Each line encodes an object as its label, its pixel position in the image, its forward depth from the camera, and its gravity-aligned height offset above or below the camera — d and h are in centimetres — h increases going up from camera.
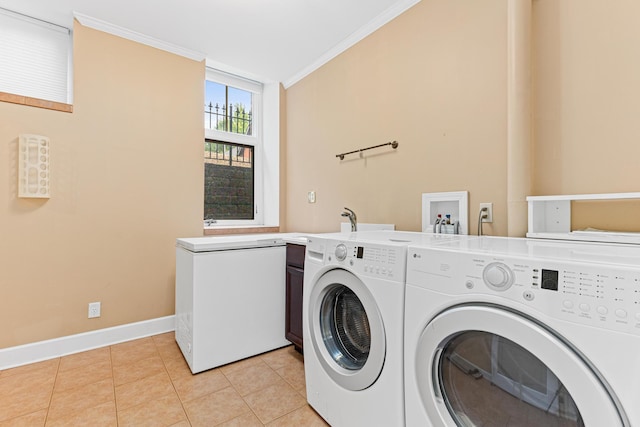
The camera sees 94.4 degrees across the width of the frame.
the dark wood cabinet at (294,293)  204 -56
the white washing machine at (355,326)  110 -49
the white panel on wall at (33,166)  198 +31
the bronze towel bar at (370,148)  208 +50
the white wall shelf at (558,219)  120 -2
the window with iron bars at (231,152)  309 +67
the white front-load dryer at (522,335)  64 -31
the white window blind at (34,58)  213 +115
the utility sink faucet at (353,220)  229 -5
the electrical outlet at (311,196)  286 +17
